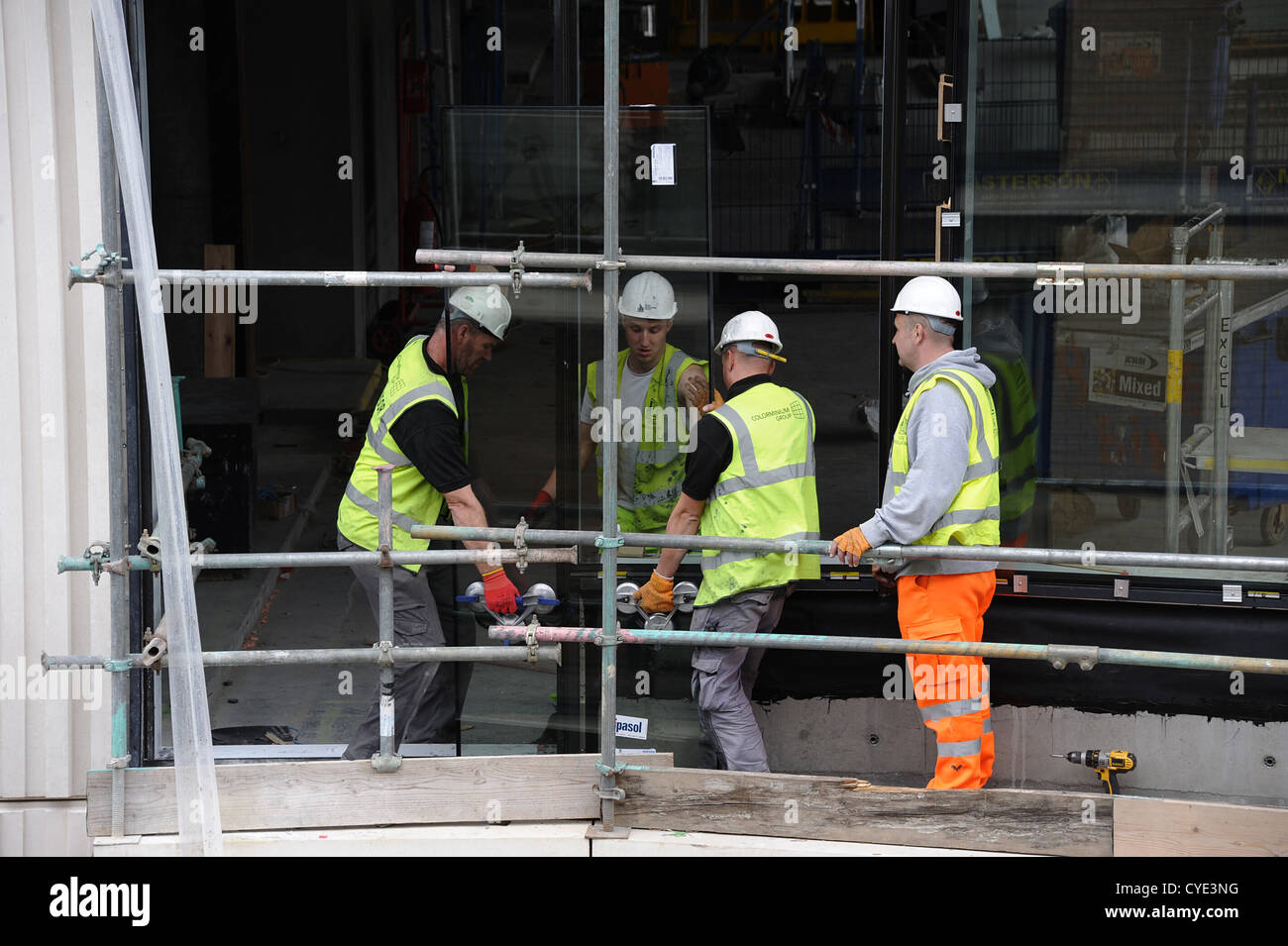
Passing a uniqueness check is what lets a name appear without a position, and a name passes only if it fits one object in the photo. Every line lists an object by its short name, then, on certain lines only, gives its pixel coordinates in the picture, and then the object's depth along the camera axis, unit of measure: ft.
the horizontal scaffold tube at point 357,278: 30.94
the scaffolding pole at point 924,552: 30.91
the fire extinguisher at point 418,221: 82.94
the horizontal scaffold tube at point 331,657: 31.40
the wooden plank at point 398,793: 33.14
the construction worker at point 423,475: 36.68
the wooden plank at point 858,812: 32.32
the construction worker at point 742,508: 37.19
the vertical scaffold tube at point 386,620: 32.01
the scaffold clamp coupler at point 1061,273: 31.45
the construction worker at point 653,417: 42.32
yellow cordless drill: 39.96
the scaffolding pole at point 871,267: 30.86
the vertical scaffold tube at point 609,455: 30.22
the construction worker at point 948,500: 34.55
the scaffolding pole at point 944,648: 30.60
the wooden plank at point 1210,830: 31.40
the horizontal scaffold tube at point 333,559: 31.50
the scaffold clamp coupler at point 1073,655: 30.66
